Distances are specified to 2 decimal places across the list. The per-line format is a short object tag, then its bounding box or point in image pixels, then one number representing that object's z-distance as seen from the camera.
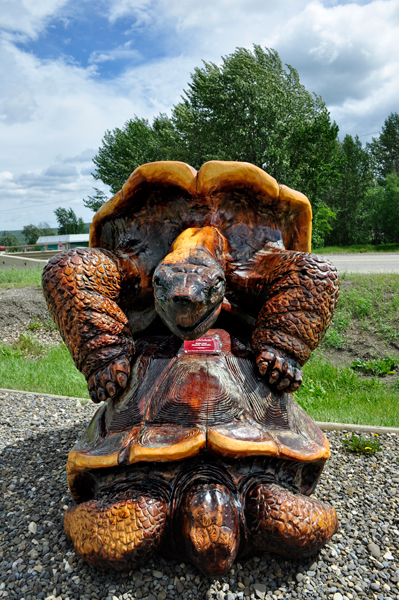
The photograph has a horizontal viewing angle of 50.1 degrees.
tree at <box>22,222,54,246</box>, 85.12
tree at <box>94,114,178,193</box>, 29.17
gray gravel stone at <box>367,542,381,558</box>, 2.22
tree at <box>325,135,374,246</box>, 39.97
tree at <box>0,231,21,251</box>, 78.81
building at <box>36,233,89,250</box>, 59.08
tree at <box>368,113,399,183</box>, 44.09
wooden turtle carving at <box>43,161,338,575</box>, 1.84
